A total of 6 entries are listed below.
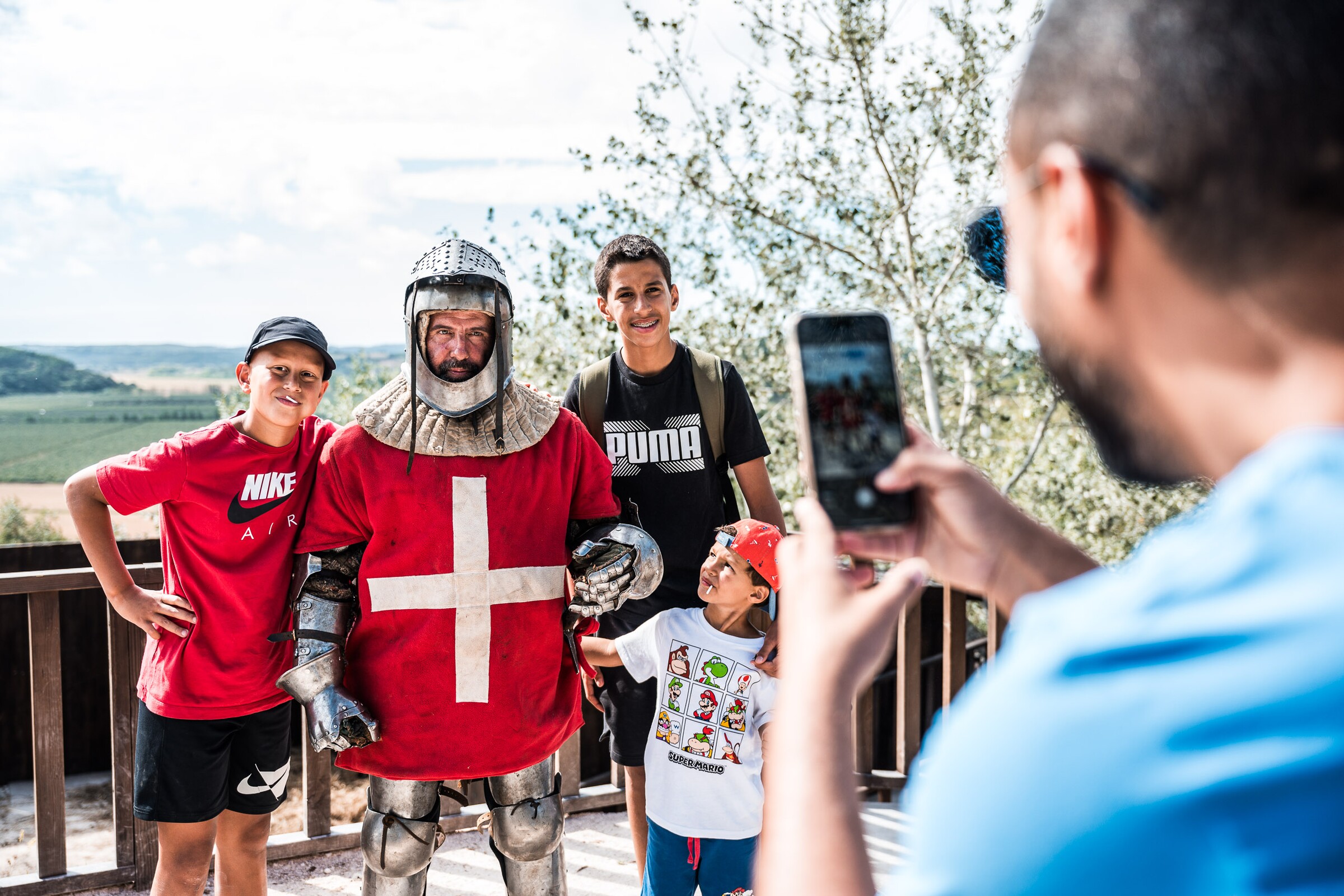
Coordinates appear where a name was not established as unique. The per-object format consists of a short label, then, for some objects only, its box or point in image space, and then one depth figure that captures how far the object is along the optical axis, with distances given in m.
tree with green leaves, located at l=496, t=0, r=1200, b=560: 6.46
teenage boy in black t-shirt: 3.04
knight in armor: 2.42
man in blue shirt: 0.44
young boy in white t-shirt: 2.49
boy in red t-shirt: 2.55
